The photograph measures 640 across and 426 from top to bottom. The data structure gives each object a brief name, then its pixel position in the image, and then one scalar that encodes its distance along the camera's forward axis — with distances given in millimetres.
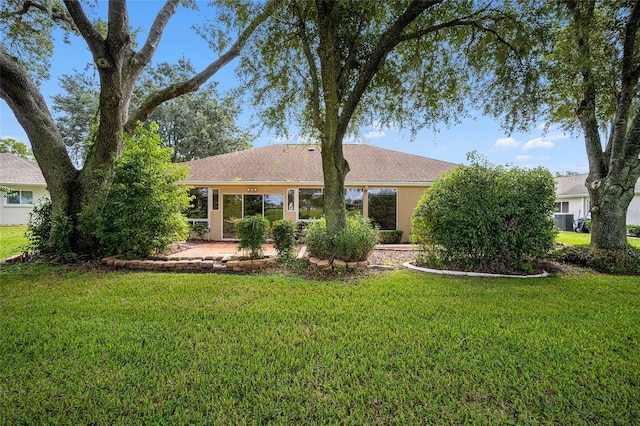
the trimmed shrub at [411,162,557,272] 6297
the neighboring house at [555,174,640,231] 18312
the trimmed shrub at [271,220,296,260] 7081
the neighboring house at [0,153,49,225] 17719
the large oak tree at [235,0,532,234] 7098
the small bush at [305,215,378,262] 6523
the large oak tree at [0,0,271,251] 6984
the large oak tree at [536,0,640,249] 7133
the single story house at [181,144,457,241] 12550
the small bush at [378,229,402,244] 12219
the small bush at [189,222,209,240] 12742
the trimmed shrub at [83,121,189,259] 6742
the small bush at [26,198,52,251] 7297
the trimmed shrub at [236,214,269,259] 6602
